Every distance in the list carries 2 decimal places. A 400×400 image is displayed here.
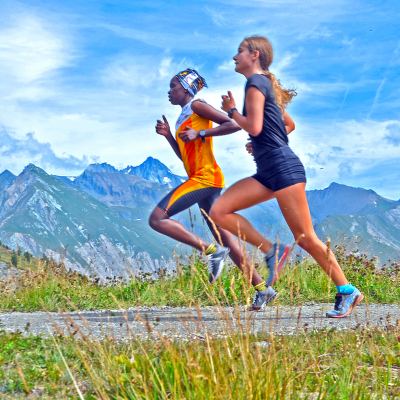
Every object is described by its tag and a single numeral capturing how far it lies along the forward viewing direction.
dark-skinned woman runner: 5.23
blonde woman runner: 4.18
